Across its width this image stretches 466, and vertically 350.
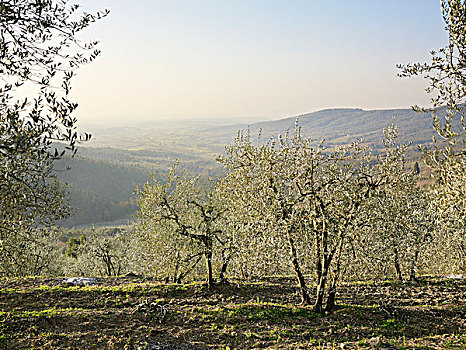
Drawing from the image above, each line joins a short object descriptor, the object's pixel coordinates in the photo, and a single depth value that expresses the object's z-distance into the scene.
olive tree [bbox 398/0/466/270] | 10.17
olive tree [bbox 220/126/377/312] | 14.65
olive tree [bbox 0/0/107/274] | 7.14
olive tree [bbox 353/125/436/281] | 14.55
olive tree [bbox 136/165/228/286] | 20.00
